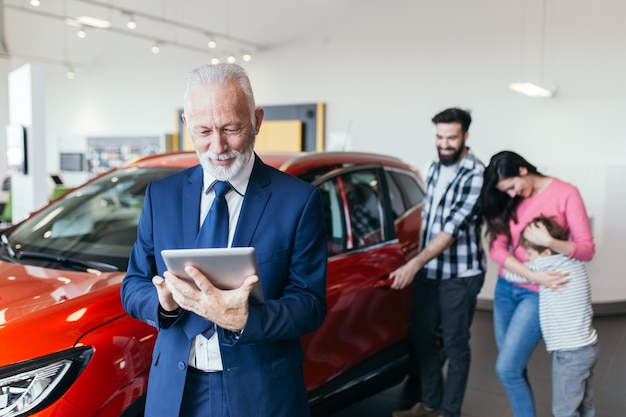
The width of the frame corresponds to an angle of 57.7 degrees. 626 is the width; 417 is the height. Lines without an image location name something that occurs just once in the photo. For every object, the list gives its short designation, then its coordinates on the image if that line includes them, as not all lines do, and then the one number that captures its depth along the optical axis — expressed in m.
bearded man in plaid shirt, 2.83
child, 2.37
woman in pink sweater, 2.40
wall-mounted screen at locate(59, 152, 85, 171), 13.15
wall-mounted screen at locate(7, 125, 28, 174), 5.35
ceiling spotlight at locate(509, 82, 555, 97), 6.13
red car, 1.57
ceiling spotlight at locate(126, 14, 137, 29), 7.72
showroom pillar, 5.26
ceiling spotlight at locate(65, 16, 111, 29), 6.42
